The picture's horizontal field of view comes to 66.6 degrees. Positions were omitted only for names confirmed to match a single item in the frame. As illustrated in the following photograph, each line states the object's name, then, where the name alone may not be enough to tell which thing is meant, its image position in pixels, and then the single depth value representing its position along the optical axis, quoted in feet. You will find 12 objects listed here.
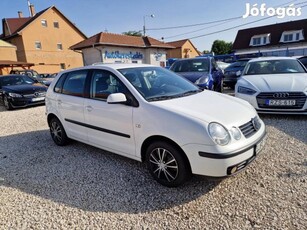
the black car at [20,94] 30.73
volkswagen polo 8.61
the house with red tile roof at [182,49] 141.48
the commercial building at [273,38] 113.50
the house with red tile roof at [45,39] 101.45
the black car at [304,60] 36.99
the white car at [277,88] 17.16
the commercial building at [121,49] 82.43
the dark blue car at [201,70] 23.99
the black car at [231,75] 36.96
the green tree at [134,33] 212.02
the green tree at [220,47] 201.77
